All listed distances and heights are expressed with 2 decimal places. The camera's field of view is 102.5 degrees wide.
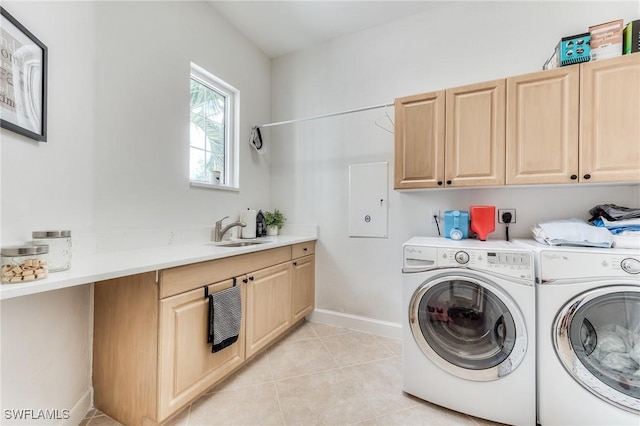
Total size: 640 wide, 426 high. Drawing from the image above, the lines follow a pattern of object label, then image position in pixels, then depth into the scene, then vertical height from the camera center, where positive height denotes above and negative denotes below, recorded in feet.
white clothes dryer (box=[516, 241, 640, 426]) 3.96 -2.01
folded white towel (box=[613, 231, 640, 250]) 4.33 -0.44
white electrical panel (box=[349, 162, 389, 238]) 8.00 +0.40
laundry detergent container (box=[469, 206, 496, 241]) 5.94 -0.15
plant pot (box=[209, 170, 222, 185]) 7.64 +1.02
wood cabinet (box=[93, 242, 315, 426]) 4.10 -2.28
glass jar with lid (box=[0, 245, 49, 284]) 2.86 -0.63
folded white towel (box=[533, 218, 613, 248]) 4.44 -0.37
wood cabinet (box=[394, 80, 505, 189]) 5.80 +1.82
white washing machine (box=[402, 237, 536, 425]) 4.43 -2.15
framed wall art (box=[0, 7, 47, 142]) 3.39 +1.84
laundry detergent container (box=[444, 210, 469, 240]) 6.29 -0.22
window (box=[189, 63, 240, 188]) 7.39 +2.50
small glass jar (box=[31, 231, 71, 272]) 3.43 -0.51
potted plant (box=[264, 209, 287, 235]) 9.11 -0.34
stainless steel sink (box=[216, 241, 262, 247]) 7.18 -0.91
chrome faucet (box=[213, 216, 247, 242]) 7.38 -0.55
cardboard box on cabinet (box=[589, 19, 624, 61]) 5.09 +3.50
